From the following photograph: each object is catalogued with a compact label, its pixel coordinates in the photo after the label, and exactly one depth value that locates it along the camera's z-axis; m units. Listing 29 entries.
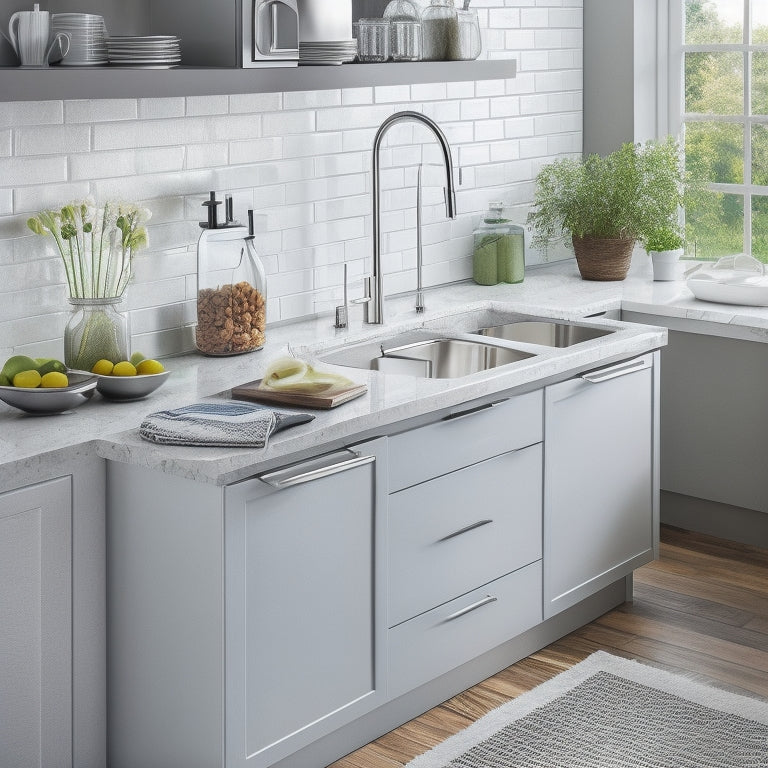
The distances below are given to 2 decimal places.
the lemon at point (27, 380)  2.72
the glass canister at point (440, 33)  3.61
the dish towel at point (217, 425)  2.54
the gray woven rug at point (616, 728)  2.95
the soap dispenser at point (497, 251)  4.31
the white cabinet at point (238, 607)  2.52
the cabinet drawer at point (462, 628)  3.00
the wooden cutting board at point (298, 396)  2.81
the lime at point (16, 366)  2.75
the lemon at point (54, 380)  2.73
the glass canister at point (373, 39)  3.48
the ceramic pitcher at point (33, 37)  2.66
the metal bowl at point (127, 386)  2.84
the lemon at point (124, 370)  2.87
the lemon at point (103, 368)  2.89
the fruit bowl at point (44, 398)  2.69
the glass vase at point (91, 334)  2.96
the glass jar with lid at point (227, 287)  3.31
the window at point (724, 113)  4.59
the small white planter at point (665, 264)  4.48
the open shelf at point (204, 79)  2.54
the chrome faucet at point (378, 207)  3.43
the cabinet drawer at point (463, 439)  2.92
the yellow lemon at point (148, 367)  2.90
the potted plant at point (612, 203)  4.29
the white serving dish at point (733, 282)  4.13
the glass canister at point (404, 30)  3.51
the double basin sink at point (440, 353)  3.51
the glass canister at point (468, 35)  3.68
